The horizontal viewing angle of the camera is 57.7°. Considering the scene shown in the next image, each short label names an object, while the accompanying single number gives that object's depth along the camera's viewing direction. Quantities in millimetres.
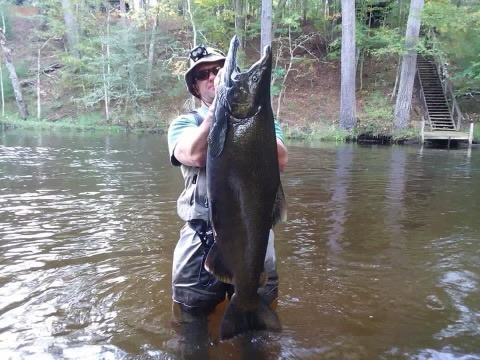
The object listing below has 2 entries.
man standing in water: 2936
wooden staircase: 23234
